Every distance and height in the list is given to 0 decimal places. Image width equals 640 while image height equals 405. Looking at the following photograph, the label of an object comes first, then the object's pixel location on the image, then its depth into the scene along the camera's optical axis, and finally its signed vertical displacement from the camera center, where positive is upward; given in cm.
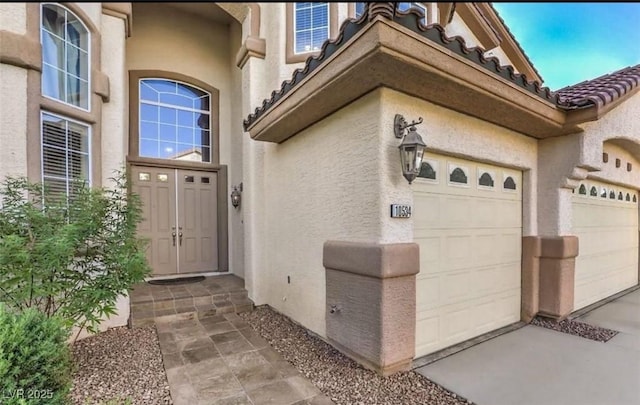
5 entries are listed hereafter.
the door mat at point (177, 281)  655 -179
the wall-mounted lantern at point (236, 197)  735 +2
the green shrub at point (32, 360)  214 -120
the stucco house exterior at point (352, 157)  342 +63
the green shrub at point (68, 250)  331 -59
